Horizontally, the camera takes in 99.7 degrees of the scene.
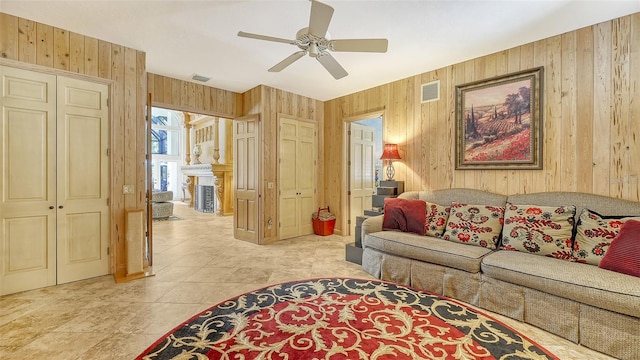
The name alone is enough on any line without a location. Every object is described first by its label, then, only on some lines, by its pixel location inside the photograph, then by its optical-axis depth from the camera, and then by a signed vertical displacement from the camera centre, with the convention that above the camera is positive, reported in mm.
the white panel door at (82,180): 2959 -5
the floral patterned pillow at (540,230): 2461 -492
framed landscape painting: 3037 +688
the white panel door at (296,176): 4988 +59
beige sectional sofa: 1819 -849
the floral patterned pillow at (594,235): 2256 -487
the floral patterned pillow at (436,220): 3250 -500
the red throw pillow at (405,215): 3336 -461
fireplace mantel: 7980 -174
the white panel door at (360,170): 5359 +189
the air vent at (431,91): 3834 +1268
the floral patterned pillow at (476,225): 2863 -510
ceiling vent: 4207 +1611
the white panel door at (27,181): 2672 -15
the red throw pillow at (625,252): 1963 -552
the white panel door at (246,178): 4754 +22
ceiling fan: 2102 +1197
